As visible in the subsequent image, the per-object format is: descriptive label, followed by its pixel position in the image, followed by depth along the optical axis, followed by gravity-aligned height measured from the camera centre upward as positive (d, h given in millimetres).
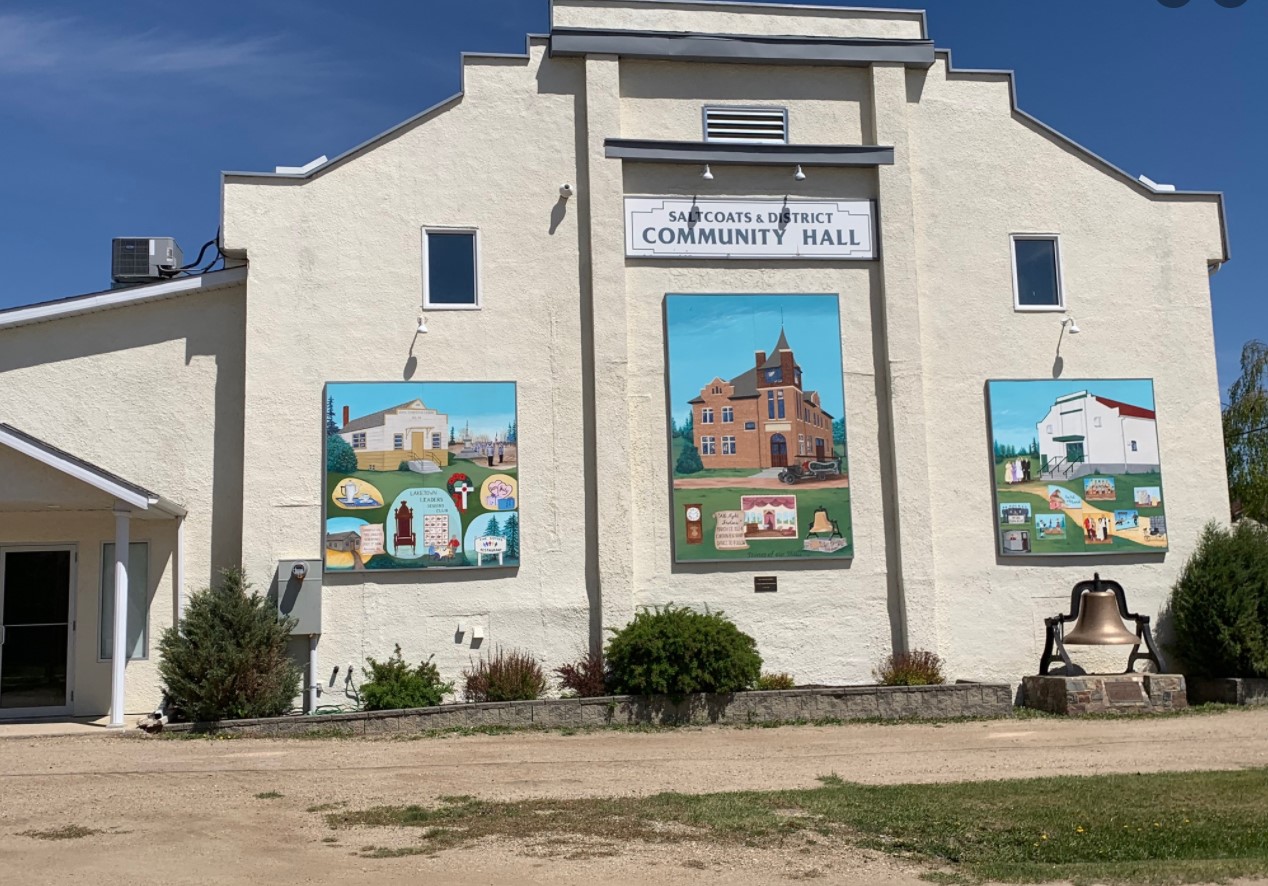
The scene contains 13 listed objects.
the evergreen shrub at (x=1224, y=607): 17484 -244
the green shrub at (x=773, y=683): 17094 -1107
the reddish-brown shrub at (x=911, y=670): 17234 -996
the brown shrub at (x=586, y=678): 16781 -940
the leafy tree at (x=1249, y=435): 31422 +4003
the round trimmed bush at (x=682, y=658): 16031 -681
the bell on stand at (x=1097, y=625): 16844 -427
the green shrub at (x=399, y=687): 15992 -955
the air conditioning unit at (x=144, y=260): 20016 +5873
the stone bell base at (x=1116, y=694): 16562 -1358
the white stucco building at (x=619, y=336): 17266 +4025
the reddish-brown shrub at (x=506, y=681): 16594 -936
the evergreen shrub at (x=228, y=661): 15219 -511
